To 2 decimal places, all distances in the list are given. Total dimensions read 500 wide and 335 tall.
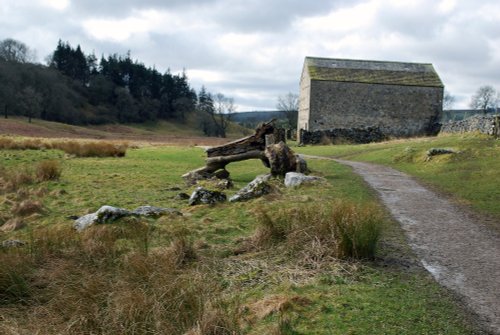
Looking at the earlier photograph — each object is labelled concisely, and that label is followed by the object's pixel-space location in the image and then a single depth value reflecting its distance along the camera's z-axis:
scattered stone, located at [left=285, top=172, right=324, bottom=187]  12.38
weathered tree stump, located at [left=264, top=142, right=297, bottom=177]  14.60
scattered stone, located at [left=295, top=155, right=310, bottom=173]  14.88
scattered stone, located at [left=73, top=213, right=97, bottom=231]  8.39
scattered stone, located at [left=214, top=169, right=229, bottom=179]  15.87
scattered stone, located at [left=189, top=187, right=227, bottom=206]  10.86
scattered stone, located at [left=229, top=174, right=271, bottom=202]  10.99
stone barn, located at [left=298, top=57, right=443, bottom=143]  39.94
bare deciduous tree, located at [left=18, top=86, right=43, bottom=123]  69.94
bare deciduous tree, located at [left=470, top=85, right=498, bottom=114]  92.06
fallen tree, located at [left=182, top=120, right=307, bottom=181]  15.96
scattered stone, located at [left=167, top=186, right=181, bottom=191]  14.02
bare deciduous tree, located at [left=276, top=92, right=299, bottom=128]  71.87
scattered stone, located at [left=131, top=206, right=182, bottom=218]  9.42
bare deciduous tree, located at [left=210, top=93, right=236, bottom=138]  99.42
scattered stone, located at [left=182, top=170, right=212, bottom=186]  15.43
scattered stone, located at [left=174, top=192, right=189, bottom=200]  12.18
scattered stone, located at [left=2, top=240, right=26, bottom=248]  7.00
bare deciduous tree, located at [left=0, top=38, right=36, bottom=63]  90.94
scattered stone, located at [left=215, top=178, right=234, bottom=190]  13.66
